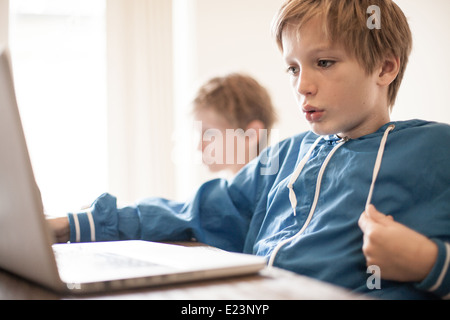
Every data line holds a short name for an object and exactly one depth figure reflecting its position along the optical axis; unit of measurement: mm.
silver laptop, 441
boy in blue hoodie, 678
